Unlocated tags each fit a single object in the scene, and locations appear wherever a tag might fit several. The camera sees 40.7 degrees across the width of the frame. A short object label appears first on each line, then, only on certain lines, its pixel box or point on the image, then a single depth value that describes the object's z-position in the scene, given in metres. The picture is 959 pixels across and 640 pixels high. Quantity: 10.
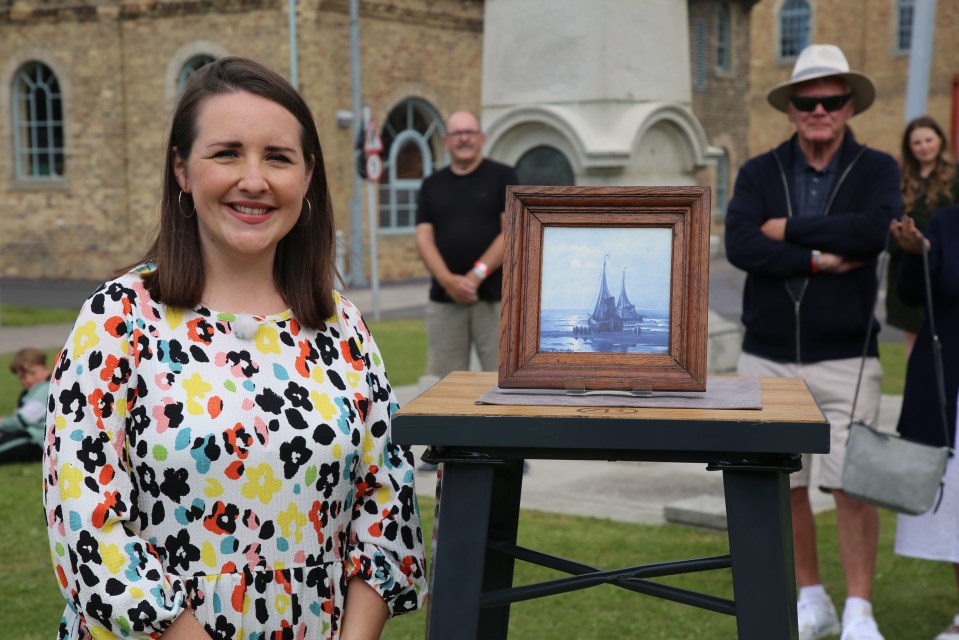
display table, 2.14
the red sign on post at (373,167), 18.78
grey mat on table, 2.30
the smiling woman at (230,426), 2.10
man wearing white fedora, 4.71
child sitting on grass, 8.22
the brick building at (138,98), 26.00
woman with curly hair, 8.34
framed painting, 2.46
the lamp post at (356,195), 24.46
